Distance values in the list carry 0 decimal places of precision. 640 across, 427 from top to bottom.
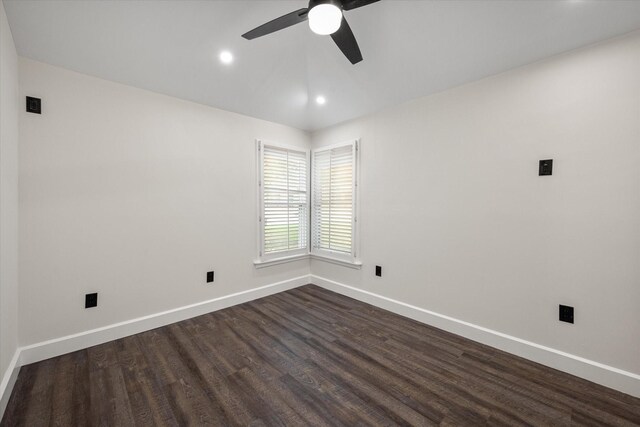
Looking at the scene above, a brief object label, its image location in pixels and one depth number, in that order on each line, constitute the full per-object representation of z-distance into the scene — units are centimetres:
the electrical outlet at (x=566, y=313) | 203
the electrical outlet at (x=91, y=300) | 234
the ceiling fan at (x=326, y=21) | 147
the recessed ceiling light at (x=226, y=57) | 245
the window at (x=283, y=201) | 355
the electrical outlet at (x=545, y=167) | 209
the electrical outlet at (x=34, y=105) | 209
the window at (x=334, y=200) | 355
